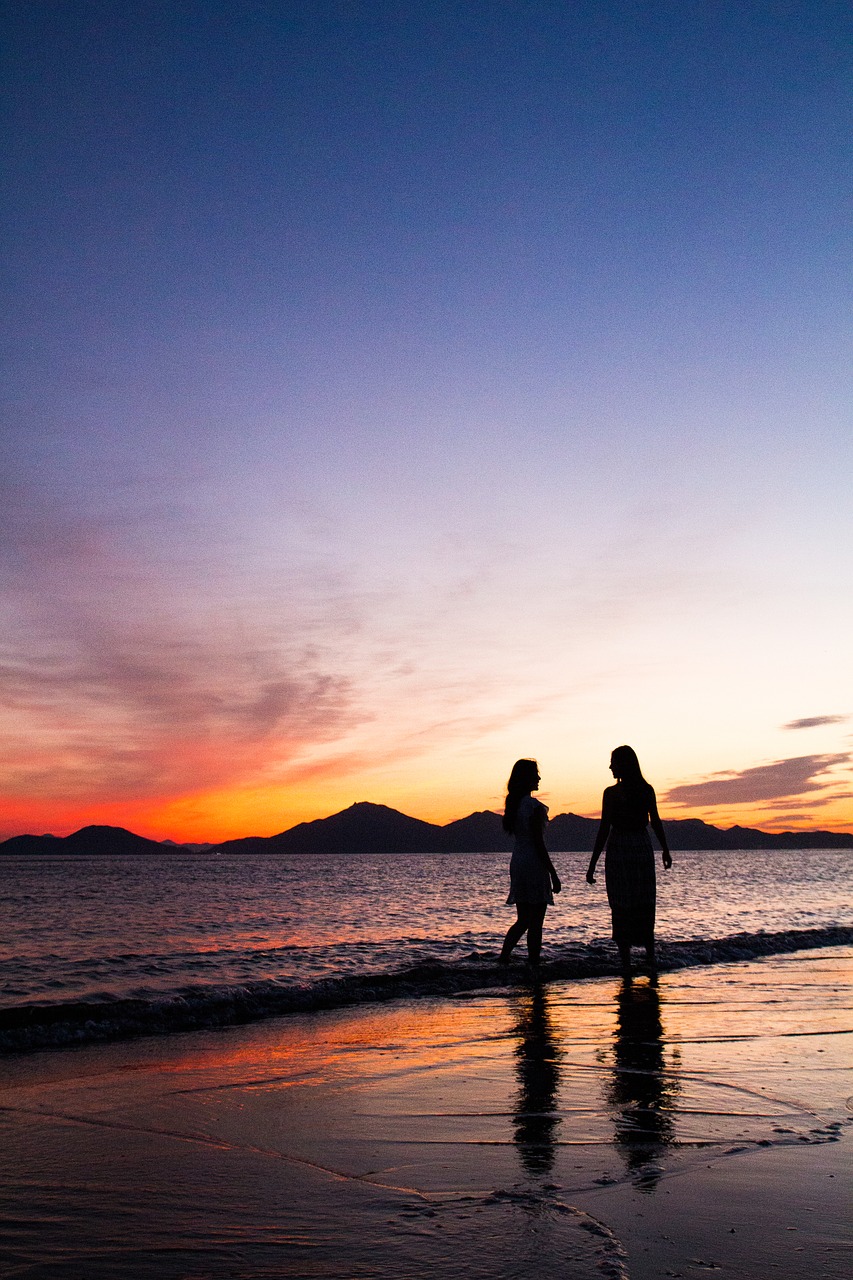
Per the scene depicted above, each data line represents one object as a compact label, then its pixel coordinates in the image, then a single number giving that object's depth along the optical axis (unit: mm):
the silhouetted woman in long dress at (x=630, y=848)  9953
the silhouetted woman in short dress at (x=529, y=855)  10375
